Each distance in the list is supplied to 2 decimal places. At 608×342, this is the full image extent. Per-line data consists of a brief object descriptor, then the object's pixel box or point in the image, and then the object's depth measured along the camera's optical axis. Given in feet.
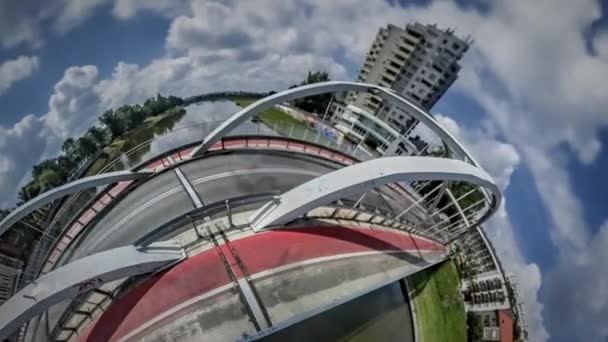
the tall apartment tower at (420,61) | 158.30
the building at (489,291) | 61.21
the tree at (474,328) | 57.93
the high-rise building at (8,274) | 58.85
